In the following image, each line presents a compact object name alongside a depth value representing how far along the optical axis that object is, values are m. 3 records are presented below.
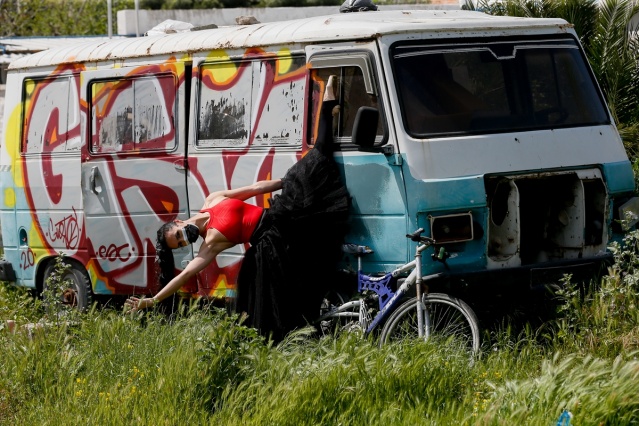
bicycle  15.45
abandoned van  16.20
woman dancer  16.81
